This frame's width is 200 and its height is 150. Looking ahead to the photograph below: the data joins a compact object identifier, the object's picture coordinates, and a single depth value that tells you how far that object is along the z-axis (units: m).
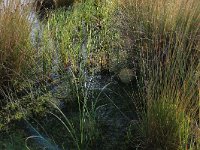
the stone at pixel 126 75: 2.53
